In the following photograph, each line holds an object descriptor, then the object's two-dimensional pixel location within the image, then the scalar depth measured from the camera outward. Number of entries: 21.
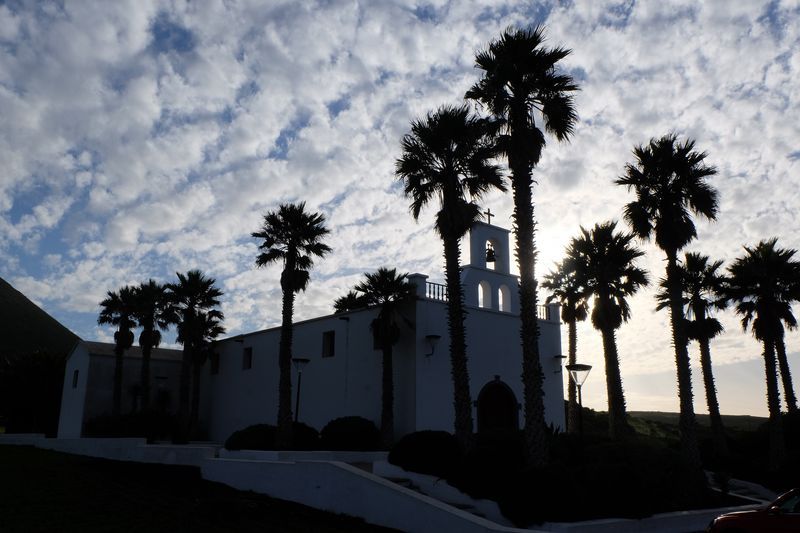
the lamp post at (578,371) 19.94
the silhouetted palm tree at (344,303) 39.57
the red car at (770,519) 9.44
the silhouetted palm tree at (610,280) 26.06
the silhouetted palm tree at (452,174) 20.33
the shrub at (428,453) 17.09
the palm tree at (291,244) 26.42
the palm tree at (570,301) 31.26
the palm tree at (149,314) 38.78
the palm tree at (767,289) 27.08
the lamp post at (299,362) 26.49
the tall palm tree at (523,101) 16.84
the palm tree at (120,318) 39.56
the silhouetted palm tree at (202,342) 35.97
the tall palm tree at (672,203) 22.17
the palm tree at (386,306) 23.75
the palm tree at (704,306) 28.50
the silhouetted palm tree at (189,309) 35.69
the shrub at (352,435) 23.81
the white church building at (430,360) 24.73
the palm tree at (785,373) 29.12
